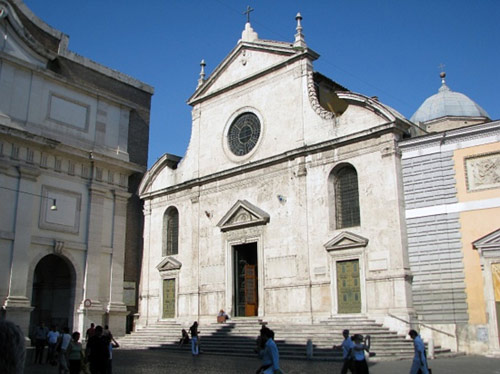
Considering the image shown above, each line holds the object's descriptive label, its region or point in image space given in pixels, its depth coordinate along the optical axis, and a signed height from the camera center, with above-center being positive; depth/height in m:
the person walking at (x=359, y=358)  9.75 -0.73
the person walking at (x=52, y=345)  17.69 -0.90
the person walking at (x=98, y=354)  10.08 -0.67
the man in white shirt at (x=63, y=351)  12.96 -0.82
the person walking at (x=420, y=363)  9.38 -0.78
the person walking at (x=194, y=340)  19.36 -0.82
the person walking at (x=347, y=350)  10.13 -0.65
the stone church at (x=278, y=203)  19.80 +4.62
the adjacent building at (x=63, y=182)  23.91 +6.17
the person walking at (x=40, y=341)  18.57 -0.83
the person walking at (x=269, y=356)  8.11 -0.57
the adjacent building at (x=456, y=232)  17.19 +2.67
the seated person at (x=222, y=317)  23.22 -0.04
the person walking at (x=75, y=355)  10.77 -0.74
